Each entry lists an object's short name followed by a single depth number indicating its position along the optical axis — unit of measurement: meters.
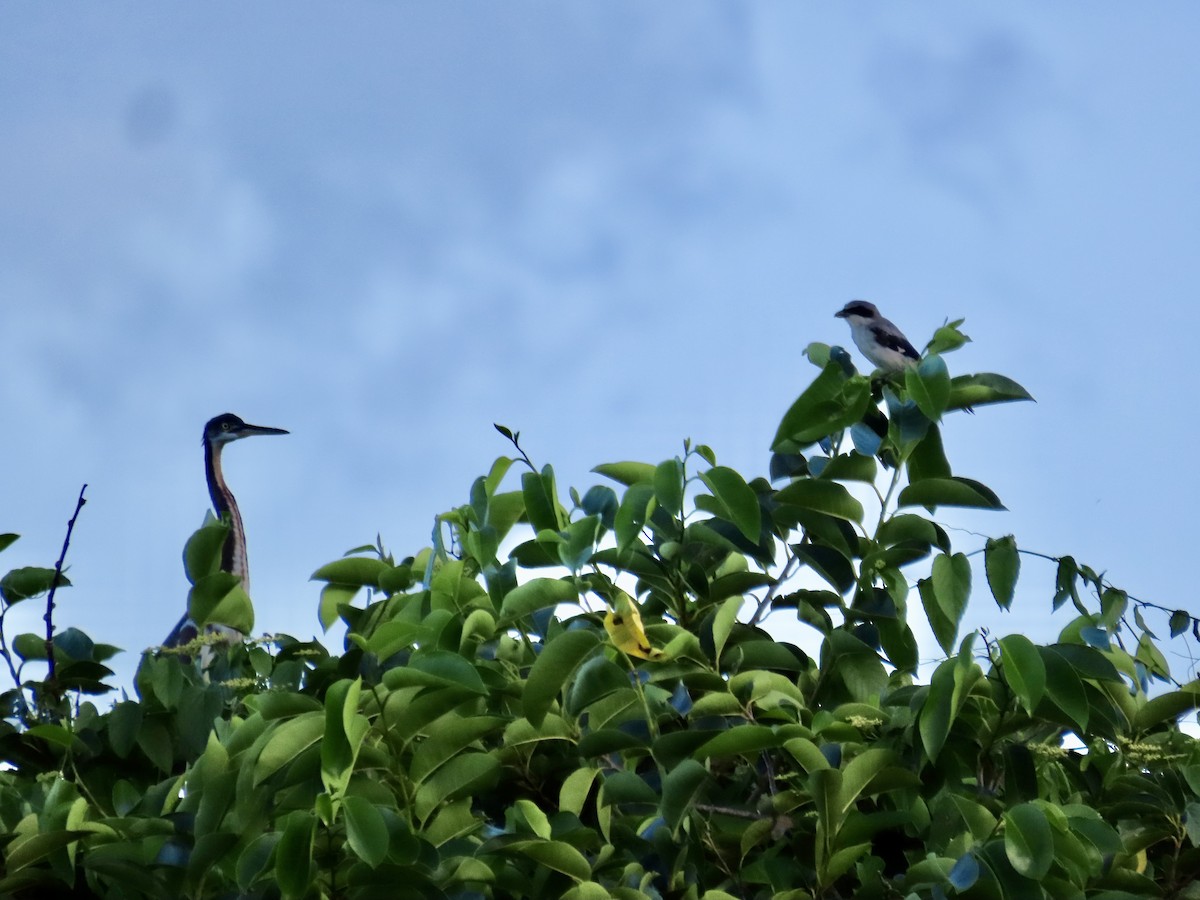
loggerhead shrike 17.16
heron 20.39
